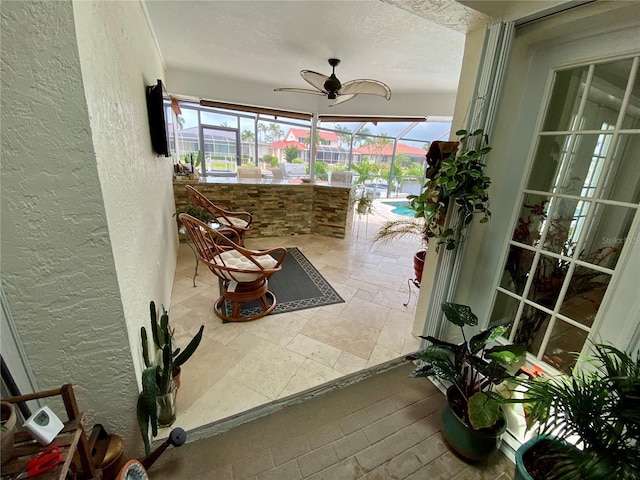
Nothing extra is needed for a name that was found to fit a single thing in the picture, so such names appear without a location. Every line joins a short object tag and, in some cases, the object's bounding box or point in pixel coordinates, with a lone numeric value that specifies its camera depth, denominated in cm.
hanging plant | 145
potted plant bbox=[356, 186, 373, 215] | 458
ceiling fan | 297
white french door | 117
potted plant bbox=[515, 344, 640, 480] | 83
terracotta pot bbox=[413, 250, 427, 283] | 242
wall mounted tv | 188
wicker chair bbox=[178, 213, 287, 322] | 204
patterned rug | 243
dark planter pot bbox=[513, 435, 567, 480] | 106
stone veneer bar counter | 407
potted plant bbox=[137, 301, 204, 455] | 109
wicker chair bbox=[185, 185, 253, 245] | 311
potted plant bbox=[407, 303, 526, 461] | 121
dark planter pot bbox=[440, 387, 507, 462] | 125
